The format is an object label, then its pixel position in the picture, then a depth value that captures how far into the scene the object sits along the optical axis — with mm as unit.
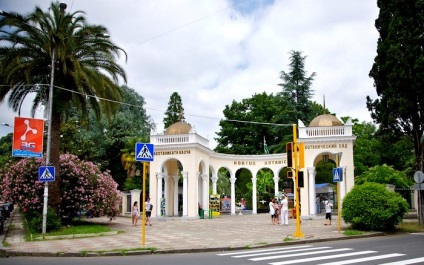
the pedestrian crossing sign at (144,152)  14062
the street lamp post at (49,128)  18609
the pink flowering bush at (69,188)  20984
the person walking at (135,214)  25450
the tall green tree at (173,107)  63906
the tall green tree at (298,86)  49534
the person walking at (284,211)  24219
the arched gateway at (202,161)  30594
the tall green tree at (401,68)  22234
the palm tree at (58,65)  19562
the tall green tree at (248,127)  56938
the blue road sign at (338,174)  18747
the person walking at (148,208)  26266
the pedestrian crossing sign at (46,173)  17719
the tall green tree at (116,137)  47656
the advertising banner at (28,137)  17297
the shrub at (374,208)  18328
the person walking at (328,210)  23328
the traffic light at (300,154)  16756
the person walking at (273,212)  25138
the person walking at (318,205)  37212
